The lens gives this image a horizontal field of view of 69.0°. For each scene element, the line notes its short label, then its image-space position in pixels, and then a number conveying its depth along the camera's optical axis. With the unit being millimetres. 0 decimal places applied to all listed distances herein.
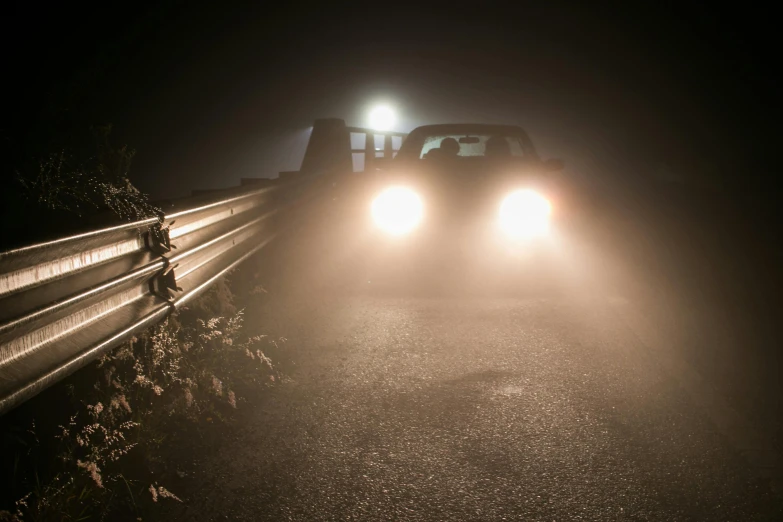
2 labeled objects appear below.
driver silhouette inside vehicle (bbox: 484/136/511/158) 7887
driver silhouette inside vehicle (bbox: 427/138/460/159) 7711
